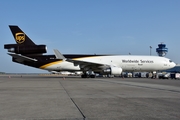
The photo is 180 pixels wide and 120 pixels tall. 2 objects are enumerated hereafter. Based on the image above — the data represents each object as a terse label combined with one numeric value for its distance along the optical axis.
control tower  133.12
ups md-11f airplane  31.75
